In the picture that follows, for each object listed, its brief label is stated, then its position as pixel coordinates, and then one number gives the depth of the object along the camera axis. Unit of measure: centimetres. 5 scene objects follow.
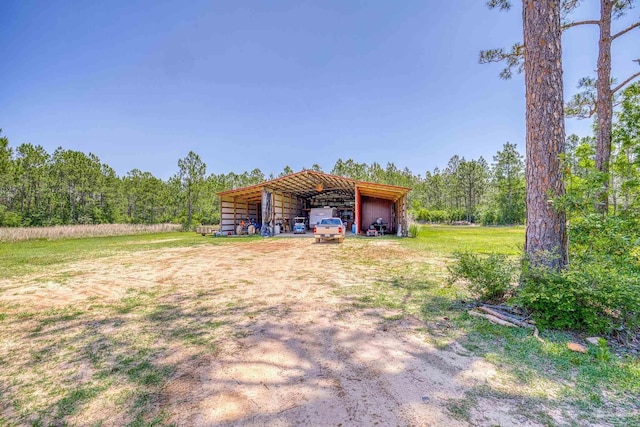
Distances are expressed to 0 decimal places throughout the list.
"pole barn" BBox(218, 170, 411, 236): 1836
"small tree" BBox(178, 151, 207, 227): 2900
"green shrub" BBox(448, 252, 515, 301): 380
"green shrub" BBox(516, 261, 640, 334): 270
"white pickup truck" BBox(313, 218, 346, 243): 1374
